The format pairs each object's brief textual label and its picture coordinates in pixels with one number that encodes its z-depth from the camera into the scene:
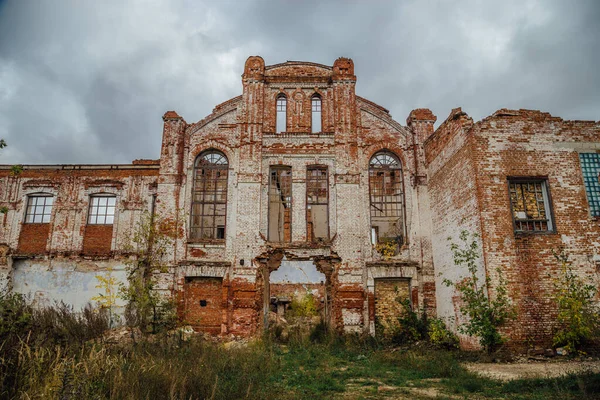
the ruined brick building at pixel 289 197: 13.43
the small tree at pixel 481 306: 11.51
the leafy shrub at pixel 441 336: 13.48
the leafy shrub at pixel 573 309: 11.12
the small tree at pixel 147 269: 13.84
